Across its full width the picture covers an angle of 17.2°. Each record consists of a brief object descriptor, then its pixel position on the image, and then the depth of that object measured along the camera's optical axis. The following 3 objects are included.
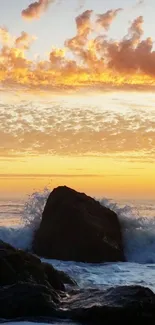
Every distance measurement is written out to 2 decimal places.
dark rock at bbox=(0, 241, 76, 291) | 12.24
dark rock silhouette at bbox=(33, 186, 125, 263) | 19.47
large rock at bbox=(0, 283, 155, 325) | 9.73
